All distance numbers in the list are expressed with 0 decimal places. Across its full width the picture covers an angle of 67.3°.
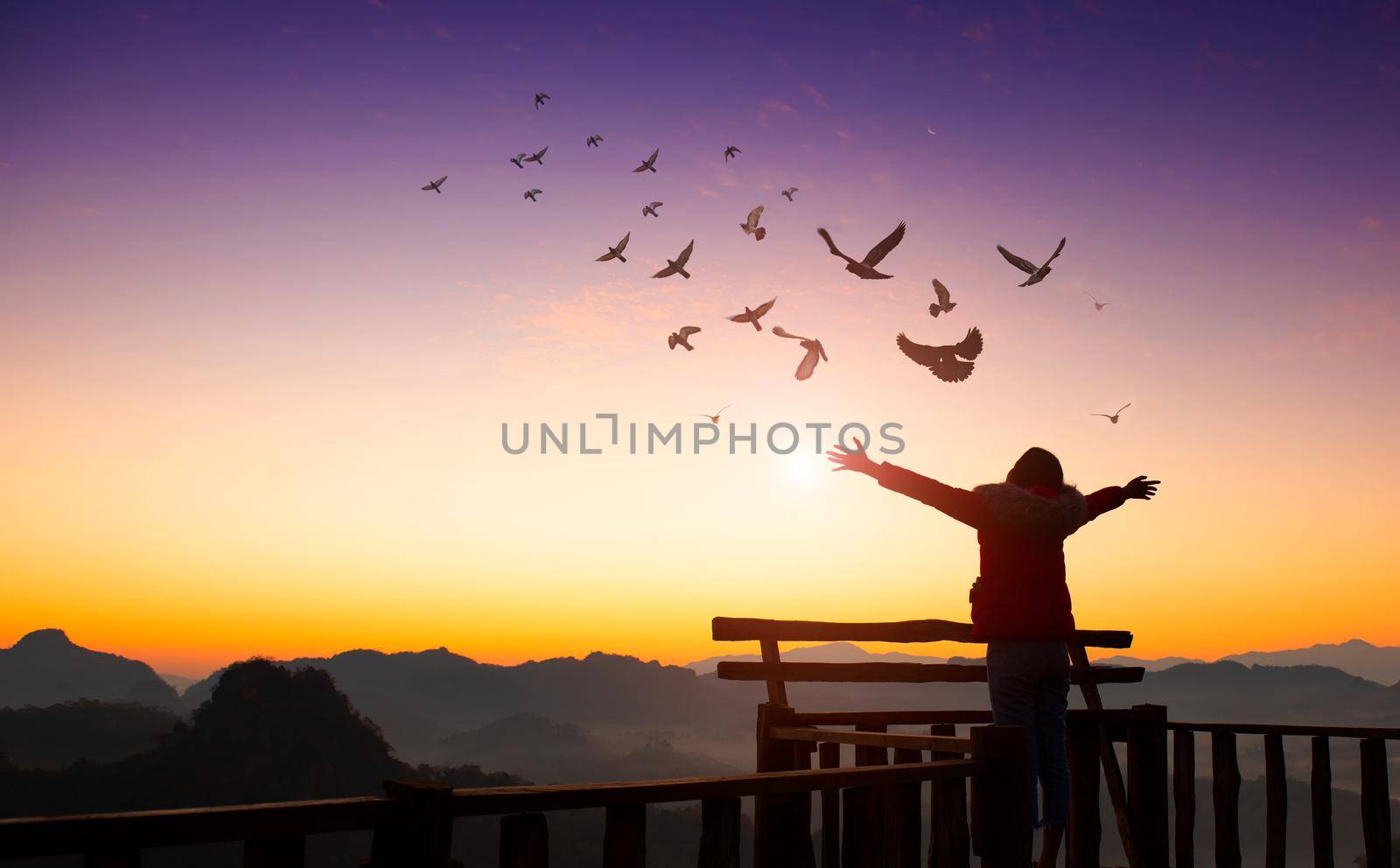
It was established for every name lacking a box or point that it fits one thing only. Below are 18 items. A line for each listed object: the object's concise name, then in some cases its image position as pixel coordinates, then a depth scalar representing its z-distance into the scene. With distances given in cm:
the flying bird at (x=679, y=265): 1386
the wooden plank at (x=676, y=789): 320
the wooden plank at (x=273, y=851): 293
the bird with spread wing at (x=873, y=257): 1029
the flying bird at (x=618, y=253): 1584
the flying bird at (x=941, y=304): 1102
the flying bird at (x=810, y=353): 1086
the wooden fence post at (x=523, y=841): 328
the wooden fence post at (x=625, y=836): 351
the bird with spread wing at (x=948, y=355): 998
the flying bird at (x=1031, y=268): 1055
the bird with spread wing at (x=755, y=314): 1226
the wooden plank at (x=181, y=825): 258
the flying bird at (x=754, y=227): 1376
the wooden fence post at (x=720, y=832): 388
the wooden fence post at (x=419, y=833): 307
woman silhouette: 605
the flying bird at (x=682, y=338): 1427
